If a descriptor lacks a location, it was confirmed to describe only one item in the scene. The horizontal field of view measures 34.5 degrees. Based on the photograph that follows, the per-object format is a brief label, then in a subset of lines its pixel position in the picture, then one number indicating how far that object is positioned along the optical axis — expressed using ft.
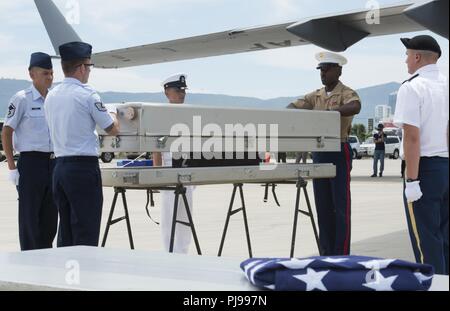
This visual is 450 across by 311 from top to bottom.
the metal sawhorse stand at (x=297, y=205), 17.75
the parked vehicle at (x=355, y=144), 145.38
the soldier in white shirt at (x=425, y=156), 14.14
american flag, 6.42
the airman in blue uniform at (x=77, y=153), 15.06
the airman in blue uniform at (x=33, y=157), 18.19
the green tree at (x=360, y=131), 253.03
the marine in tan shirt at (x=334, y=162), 19.08
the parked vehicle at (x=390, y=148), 147.02
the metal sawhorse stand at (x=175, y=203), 15.62
